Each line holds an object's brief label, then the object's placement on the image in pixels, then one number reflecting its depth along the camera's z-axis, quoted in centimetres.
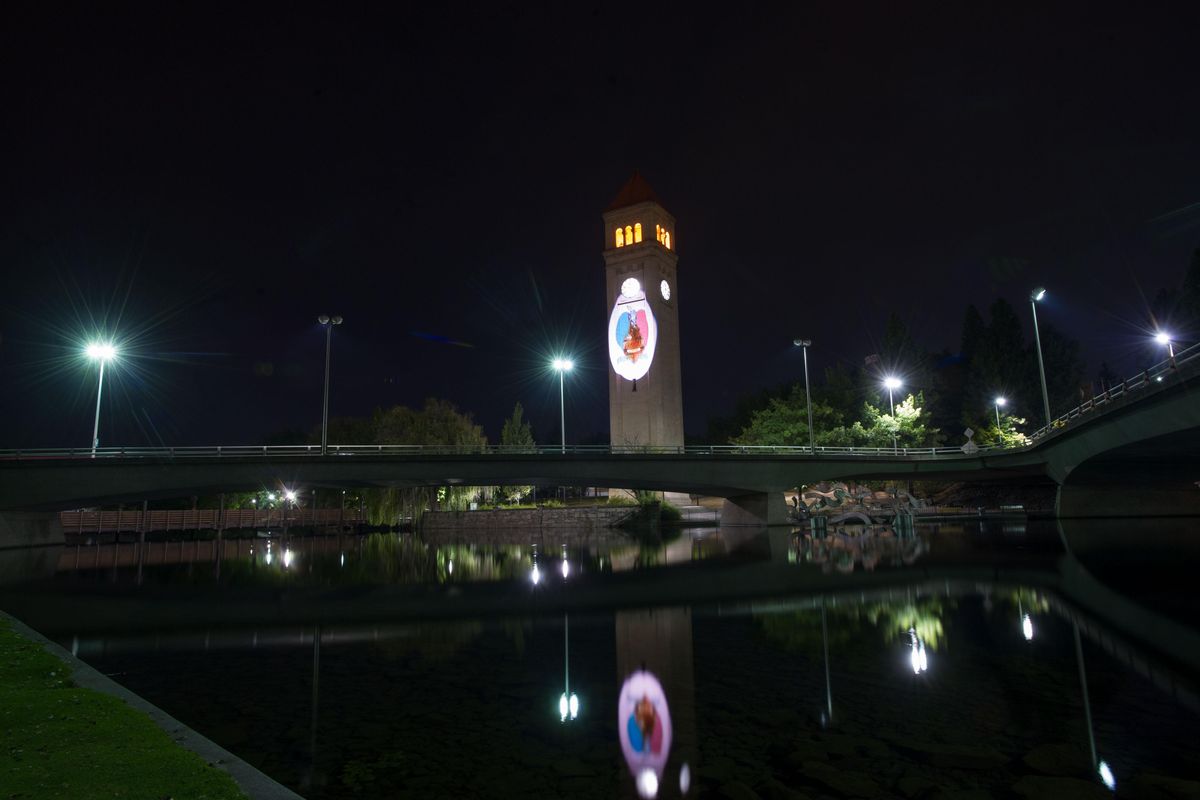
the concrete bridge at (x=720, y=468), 3572
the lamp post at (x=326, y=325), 4497
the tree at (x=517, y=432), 8744
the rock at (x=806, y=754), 671
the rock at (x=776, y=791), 588
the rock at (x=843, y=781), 596
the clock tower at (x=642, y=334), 9038
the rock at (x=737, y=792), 589
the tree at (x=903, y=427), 7294
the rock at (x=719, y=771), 630
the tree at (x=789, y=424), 7456
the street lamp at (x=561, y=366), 6000
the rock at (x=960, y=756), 655
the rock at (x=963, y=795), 583
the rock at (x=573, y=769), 655
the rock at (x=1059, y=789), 583
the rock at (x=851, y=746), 692
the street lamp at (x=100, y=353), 4516
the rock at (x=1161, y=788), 579
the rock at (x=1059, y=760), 637
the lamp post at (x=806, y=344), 5916
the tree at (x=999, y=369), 9306
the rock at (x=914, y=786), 593
